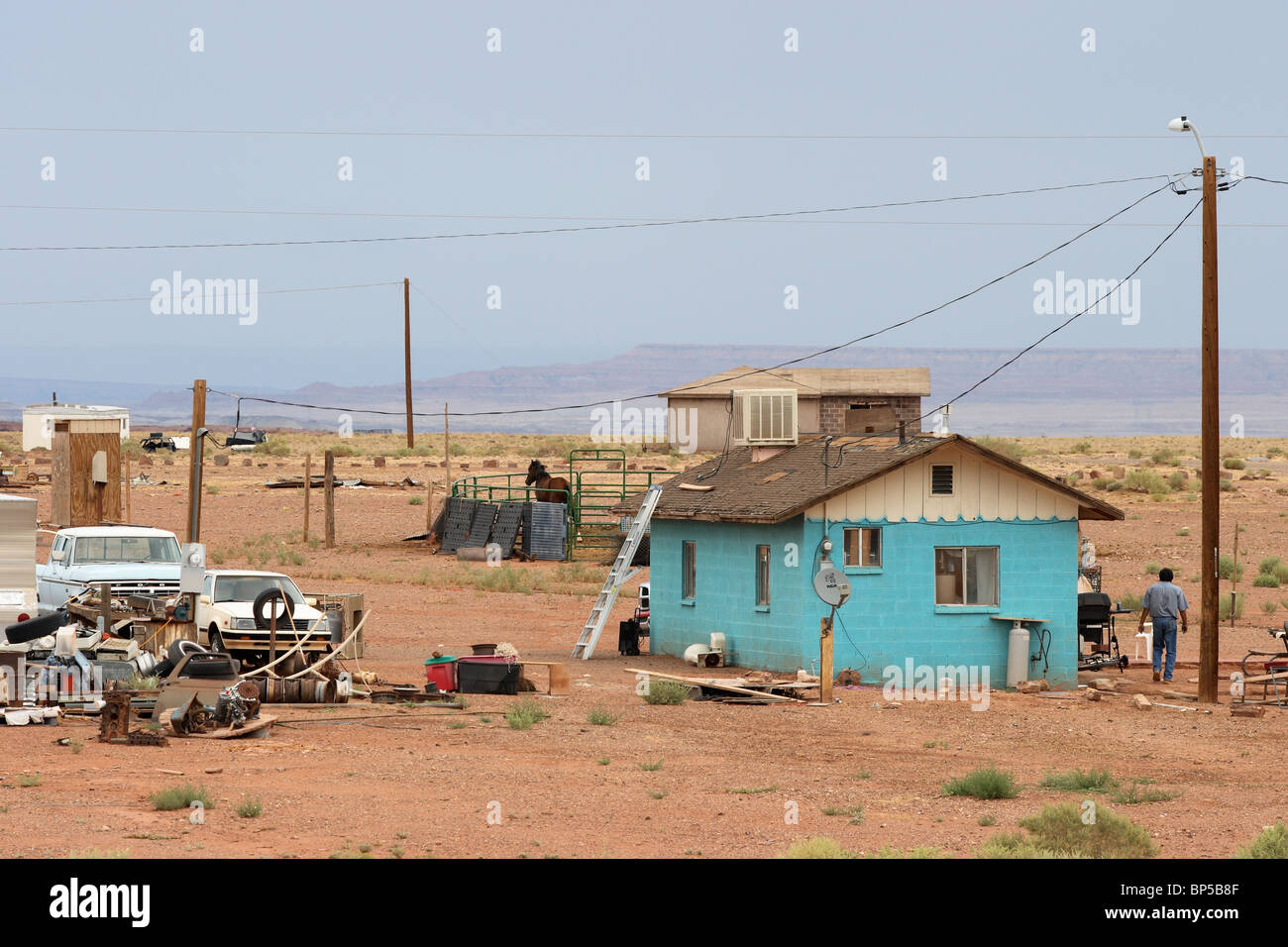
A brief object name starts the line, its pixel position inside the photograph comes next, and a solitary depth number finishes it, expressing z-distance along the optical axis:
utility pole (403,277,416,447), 78.00
